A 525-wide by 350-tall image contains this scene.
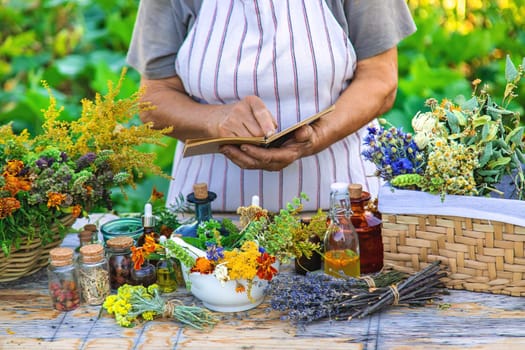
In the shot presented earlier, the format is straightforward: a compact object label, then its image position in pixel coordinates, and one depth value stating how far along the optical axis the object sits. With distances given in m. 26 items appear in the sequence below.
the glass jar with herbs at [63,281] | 2.10
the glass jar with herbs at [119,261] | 2.14
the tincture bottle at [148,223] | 2.19
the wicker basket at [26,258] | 2.22
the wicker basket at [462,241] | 2.05
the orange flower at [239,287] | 2.05
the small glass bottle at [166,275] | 2.18
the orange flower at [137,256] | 2.10
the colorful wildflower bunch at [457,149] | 2.04
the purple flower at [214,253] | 2.05
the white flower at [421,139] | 2.05
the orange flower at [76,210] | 2.16
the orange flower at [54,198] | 2.12
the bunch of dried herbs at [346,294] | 2.04
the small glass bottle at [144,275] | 2.16
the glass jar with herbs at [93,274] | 2.11
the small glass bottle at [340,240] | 2.12
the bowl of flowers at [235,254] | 2.04
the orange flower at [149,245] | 2.11
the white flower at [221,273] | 2.03
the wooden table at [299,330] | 1.99
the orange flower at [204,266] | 2.05
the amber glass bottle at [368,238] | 2.20
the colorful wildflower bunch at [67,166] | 2.13
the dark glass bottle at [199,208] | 2.18
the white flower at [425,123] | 2.06
